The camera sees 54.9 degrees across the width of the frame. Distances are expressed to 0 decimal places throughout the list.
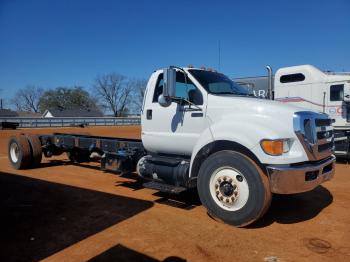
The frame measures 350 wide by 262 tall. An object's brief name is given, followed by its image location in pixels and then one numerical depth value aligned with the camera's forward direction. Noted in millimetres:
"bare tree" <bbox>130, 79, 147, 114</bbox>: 81556
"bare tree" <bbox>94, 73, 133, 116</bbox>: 89000
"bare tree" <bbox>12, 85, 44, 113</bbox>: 104000
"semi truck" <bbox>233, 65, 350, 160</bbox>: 11469
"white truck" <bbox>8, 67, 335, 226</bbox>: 4590
